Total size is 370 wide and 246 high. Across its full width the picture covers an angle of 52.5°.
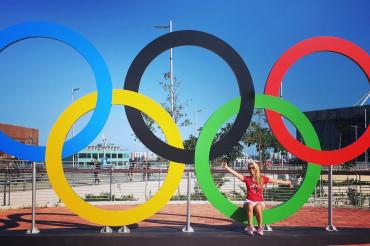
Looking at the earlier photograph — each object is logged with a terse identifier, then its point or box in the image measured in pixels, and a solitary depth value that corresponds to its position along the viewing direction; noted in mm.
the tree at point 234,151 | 30778
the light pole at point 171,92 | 20566
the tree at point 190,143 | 30994
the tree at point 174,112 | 20541
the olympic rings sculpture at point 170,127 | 7348
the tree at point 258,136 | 33328
